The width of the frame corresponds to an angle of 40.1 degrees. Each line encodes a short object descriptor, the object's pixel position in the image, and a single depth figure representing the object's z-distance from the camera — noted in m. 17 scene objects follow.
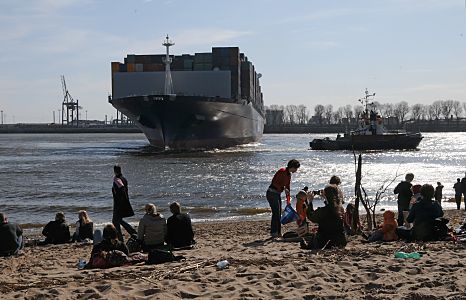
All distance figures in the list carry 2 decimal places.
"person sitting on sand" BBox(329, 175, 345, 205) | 10.10
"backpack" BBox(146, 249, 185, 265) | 8.41
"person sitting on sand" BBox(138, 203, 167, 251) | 9.69
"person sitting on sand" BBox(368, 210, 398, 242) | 9.91
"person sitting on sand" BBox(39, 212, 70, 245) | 12.17
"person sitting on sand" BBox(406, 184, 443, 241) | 9.50
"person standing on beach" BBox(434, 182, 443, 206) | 17.28
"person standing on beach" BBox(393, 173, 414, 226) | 12.84
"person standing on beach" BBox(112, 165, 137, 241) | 11.00
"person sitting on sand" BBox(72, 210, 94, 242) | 12.21
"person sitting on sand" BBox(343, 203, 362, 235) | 10.86
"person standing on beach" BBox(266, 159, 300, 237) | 10.79
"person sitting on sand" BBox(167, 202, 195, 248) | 10.05
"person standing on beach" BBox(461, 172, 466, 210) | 17.47
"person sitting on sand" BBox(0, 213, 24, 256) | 10.15
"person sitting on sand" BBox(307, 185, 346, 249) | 8.91
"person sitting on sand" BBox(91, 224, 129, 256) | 8.75
